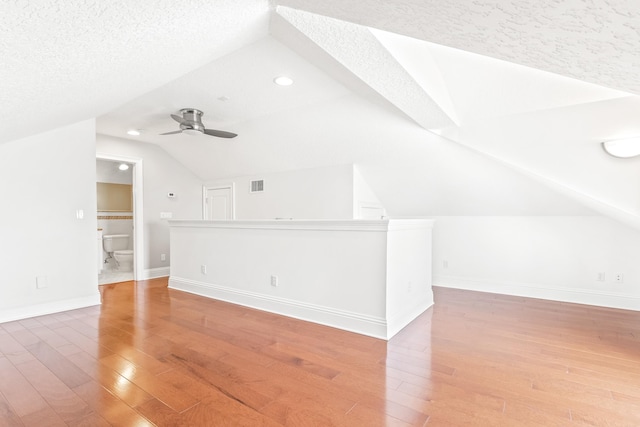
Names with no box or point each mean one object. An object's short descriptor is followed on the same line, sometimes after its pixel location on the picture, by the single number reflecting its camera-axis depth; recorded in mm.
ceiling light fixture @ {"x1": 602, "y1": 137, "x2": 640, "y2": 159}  2671
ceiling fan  3869
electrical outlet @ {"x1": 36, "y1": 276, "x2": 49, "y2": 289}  3572
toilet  6303
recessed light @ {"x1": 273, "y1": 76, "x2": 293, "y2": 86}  3105
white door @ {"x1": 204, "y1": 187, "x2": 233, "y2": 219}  6309
